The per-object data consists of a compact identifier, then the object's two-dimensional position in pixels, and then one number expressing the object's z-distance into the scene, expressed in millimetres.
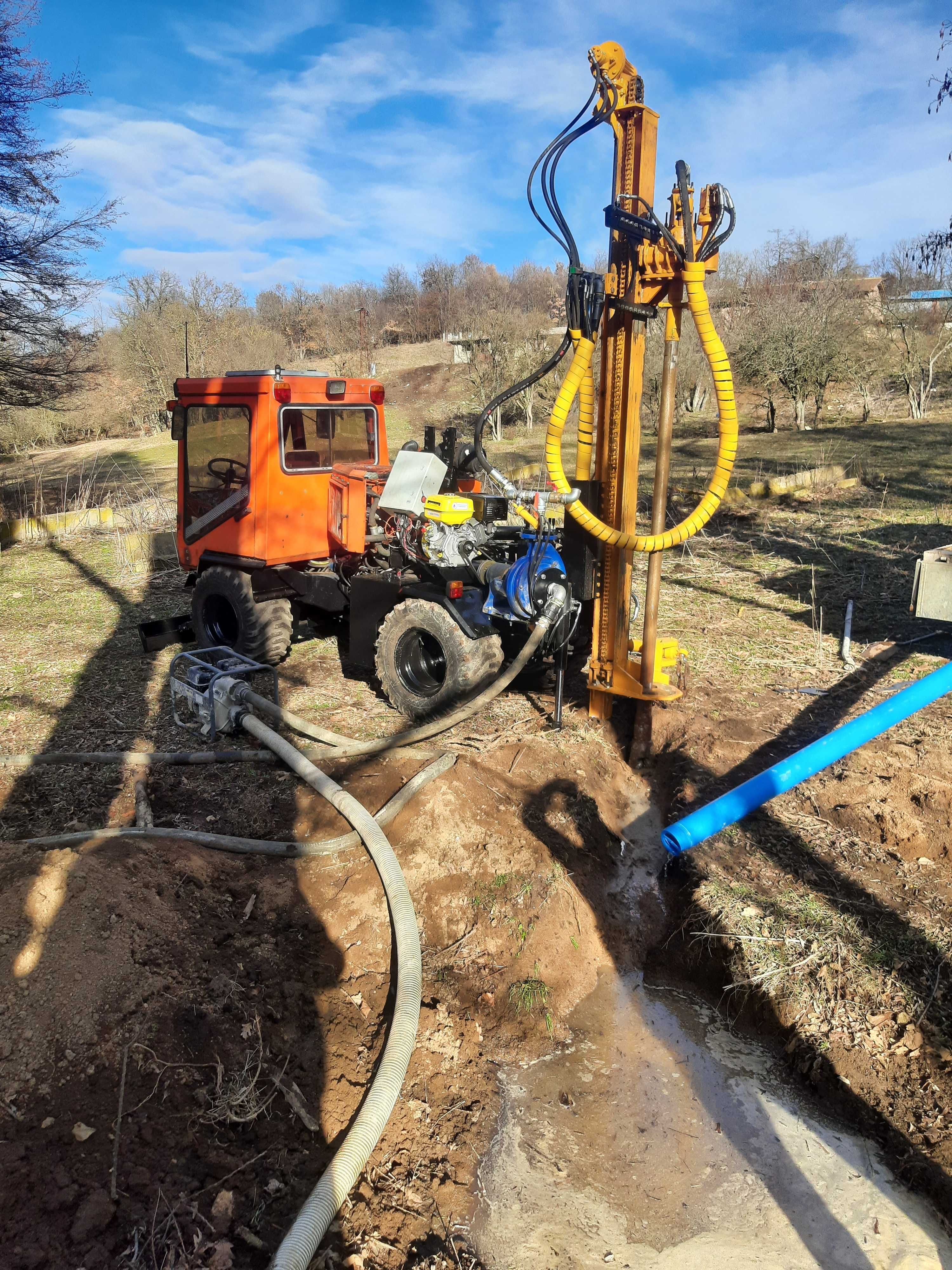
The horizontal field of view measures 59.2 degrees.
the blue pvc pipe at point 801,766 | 3791
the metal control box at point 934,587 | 6102
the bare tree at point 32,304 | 11945
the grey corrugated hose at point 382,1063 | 2252
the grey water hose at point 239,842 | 3875
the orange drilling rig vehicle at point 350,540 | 5254
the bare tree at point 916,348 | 22766
